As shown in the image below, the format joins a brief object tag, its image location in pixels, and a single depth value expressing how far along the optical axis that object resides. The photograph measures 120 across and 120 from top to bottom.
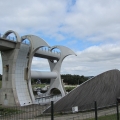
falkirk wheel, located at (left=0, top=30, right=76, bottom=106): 30.05
